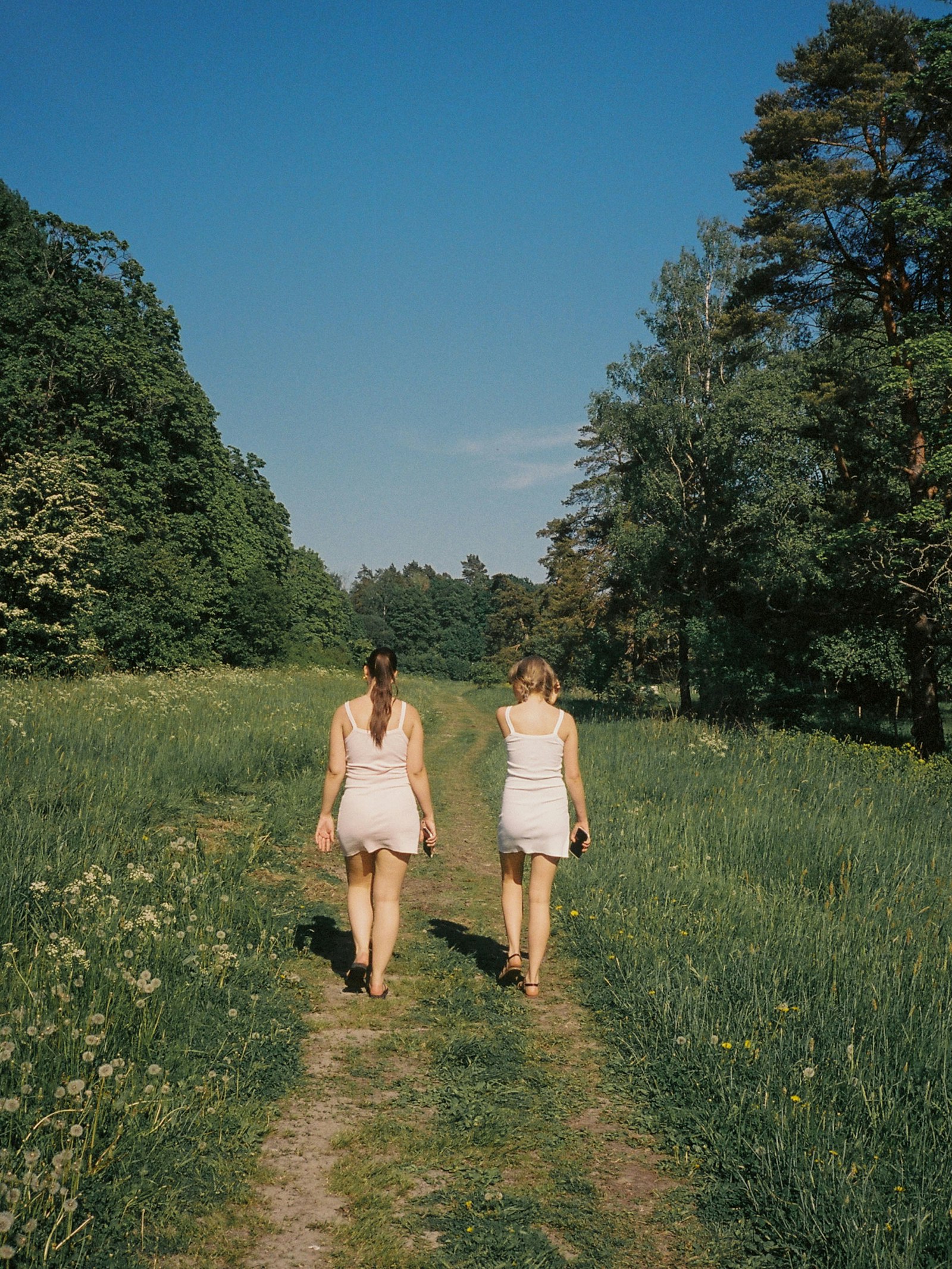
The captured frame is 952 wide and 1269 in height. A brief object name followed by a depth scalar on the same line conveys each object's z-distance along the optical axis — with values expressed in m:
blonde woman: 5.62
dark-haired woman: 5.41
